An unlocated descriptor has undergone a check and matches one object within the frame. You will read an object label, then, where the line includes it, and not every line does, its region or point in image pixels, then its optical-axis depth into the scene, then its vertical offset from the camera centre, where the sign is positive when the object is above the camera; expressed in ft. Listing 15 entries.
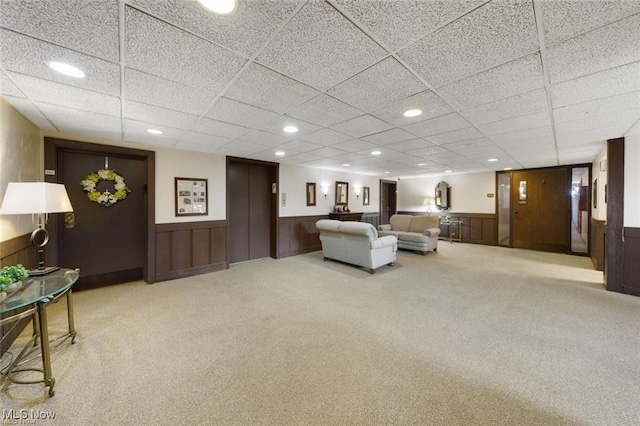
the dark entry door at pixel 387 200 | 30.59 +1.46
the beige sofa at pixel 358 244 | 15.02 -2.17
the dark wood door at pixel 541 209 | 21.57 +0.20
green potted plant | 5.51 -1.61
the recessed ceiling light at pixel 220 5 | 3.82 +3.28
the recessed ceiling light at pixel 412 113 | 8.41 +3.48
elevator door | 17.87 +0.12
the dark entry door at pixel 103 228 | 12.05 -0.86
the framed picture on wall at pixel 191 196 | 14.47 +0.94
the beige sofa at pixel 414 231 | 20.49 -1.84
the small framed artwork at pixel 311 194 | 21.54 +1.57
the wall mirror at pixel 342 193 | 24.03 +1.81
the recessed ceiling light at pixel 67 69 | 5.55 +3.36
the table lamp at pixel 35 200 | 6.48 +0.33
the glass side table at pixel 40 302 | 5.45 -2.00
